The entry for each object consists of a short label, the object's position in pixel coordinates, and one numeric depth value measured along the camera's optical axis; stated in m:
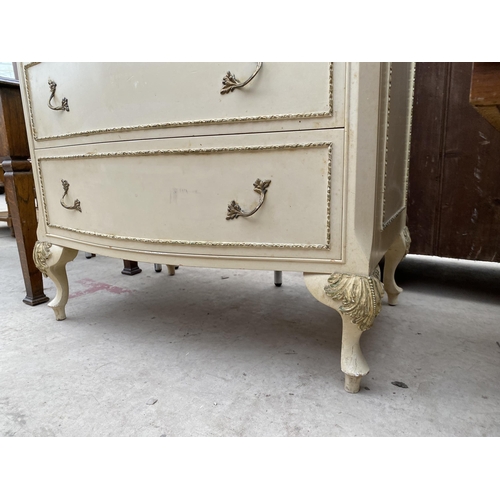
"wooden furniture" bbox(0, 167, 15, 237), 2.57
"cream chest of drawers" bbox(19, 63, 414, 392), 0.70
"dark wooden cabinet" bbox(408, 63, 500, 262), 1.22
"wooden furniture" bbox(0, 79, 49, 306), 1.27
